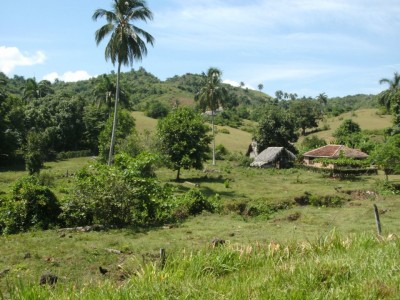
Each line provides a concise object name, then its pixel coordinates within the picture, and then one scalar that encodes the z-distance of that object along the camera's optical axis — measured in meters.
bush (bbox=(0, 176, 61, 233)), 18.38
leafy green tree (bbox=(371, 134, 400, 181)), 32.25
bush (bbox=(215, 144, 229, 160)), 63.84
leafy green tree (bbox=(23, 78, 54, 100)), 69.62
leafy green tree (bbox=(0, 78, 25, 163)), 49.75
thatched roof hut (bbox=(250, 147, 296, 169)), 51.59
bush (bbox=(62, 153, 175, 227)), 19.00
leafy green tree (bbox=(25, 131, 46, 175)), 37.06
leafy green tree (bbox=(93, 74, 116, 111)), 53.00
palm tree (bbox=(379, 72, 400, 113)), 62.56
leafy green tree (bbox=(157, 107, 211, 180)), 36.44
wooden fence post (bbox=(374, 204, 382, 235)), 11.11
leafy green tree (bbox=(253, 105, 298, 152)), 56.69
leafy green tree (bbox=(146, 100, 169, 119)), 90.44
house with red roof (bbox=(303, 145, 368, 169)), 51.62
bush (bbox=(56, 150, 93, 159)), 58.74
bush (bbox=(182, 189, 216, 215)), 22.56
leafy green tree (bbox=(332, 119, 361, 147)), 70.22
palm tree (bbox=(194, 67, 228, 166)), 52.34
